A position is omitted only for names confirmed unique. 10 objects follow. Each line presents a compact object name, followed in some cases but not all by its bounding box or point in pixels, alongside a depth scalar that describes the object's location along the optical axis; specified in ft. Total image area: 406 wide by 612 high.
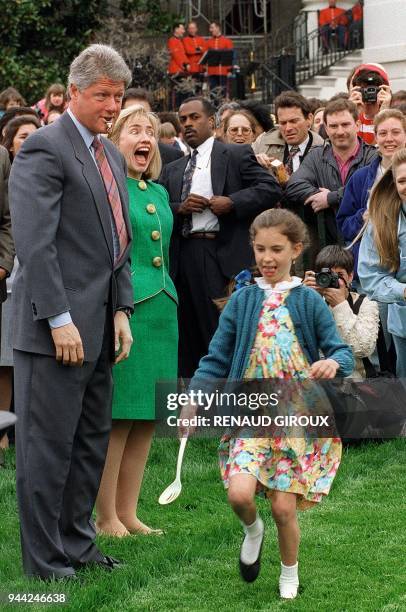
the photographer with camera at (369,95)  33.47
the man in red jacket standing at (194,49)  82.48
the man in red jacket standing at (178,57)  81.41
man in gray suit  17.53
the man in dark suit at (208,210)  28.71
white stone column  70.08
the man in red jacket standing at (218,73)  78.38
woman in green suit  21.18
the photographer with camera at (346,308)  26.30
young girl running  17.34
